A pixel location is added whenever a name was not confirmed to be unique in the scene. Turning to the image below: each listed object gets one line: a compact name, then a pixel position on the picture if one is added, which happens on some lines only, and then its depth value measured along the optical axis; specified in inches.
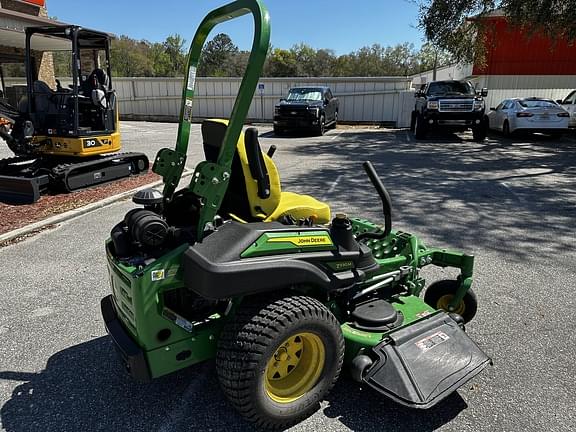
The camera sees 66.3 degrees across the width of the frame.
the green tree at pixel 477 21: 539.5
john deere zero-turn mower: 89.0
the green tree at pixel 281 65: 2608.3
